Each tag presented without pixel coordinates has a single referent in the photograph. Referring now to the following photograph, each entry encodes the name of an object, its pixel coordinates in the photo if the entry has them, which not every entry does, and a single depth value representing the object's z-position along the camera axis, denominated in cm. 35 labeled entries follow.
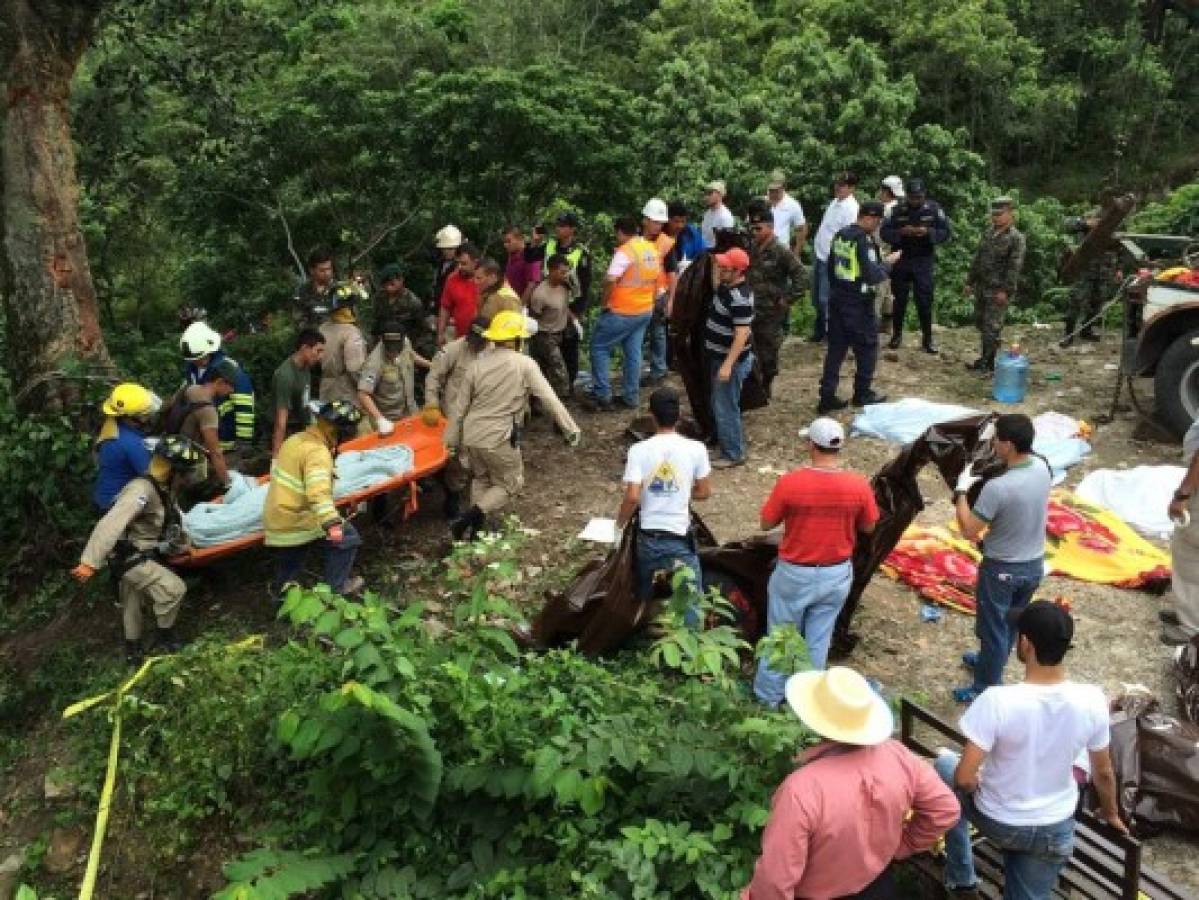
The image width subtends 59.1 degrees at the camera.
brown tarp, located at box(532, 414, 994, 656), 516
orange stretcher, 584
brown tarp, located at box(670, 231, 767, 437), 785
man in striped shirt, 721
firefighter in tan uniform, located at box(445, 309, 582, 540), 623
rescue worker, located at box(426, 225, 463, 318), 834
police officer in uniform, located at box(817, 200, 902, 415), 811
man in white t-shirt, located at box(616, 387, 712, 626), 507
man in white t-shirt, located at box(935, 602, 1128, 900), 321
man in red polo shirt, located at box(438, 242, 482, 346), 800
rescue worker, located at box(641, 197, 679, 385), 851
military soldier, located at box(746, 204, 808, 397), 816
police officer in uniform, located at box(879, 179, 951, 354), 952
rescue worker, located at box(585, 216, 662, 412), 831
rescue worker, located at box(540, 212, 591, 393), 837
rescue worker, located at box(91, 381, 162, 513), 553
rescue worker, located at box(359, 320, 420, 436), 704
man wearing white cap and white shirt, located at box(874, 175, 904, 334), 995
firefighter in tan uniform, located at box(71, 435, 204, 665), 540
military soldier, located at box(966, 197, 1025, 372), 916
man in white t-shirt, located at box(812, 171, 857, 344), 970
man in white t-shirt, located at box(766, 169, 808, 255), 993
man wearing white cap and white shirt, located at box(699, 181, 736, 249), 973
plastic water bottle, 918
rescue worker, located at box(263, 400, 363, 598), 544
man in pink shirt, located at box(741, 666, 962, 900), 289
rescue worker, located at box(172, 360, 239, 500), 611
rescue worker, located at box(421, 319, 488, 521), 647
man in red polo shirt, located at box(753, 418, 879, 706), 464
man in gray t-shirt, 459
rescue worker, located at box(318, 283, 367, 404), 691
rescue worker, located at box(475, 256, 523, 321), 718
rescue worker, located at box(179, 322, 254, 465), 626
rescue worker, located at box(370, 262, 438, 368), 793
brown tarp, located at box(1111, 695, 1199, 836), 419
